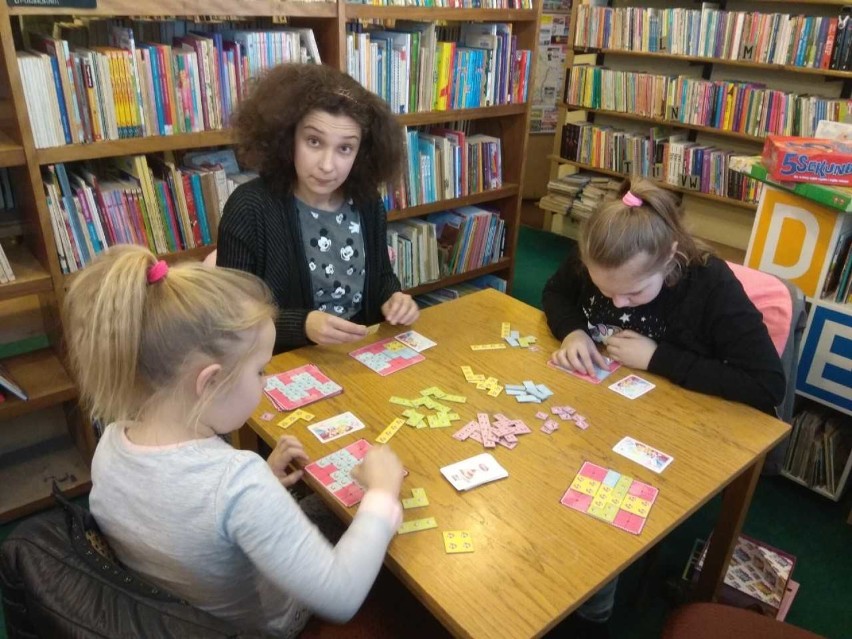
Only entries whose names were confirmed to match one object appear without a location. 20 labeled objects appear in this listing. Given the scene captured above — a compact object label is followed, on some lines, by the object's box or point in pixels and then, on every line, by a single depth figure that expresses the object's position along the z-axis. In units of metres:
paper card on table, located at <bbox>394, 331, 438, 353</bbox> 1.68
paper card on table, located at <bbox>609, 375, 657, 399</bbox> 1.52
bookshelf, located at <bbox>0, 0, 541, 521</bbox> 1.91
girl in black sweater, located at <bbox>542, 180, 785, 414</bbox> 1.50
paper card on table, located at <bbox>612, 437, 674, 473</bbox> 1.28
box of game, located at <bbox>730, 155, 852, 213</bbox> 2.04
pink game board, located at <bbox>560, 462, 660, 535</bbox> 1.14
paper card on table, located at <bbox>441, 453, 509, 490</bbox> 1.19
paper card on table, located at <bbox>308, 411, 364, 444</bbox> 1.31
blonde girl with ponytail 0.91
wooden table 0.99
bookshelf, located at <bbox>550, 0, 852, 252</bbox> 3.71
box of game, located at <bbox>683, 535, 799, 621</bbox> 1.87
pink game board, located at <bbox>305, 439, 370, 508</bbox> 1.16
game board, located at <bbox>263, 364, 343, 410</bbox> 1.42
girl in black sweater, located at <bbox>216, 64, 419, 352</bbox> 1.75
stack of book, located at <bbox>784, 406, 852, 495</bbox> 2.40
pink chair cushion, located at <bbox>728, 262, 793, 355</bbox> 1.69
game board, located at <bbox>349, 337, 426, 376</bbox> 1.58
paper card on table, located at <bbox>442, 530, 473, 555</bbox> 1.05
